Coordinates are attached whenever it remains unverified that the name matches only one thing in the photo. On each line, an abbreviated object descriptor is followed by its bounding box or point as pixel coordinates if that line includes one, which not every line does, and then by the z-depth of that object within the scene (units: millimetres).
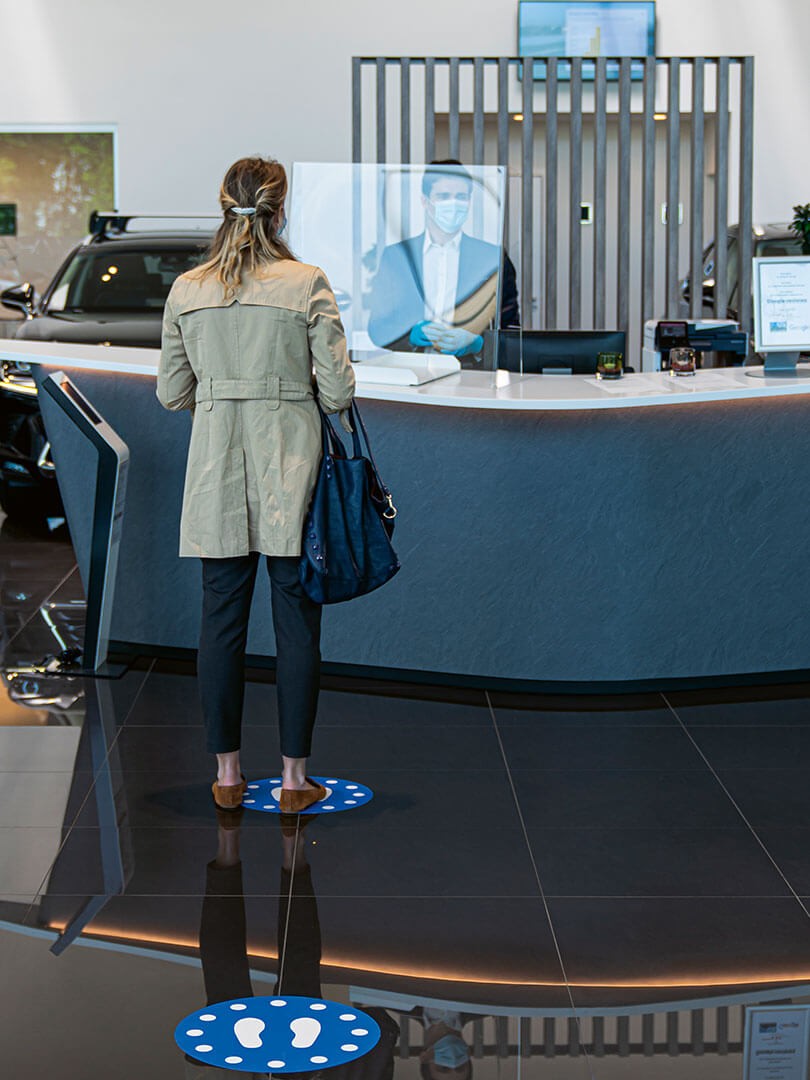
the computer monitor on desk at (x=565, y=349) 4785
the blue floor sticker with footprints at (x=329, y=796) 3414
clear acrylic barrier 4238
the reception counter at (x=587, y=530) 4125
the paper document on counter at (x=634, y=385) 4082
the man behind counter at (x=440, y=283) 4234
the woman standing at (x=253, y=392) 3104
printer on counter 5016
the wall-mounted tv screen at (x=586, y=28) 9844
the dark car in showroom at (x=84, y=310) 6895
